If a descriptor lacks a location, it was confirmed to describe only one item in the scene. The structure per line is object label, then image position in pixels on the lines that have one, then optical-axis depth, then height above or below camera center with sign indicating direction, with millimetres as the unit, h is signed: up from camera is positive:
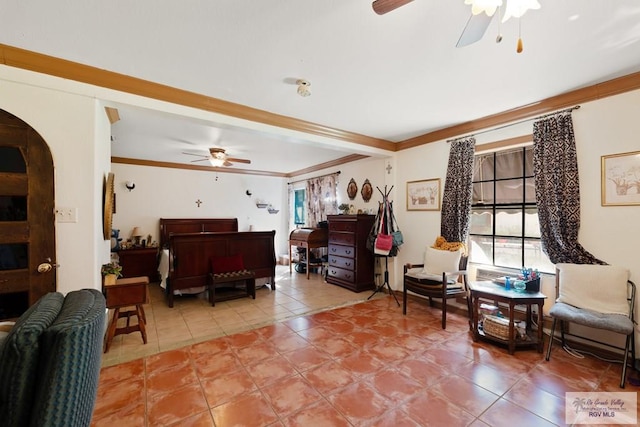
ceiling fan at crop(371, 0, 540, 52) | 1309 +997
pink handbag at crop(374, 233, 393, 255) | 4184 -476
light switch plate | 2209 +10
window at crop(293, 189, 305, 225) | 7485 +191
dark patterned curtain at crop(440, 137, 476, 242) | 3578 +270
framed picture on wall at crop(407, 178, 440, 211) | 4032 +267
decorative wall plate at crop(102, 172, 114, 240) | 2594 +93
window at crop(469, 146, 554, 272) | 3186 -15
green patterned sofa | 793 -466
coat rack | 4348 -99
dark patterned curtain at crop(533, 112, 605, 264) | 2729 +235
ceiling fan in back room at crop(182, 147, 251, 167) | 4742 +993
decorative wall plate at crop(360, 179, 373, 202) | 5125 +417
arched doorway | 2035 -13
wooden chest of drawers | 4645 -711
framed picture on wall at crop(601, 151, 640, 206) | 2439 +290
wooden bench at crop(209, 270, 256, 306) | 3988 -1100
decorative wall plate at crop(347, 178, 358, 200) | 5453 +475
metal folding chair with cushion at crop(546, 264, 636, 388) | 2256 -789
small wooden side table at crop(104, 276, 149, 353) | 2594 -806
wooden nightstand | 5160 -914
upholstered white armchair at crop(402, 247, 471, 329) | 3289 -809
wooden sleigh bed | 3975 -628
